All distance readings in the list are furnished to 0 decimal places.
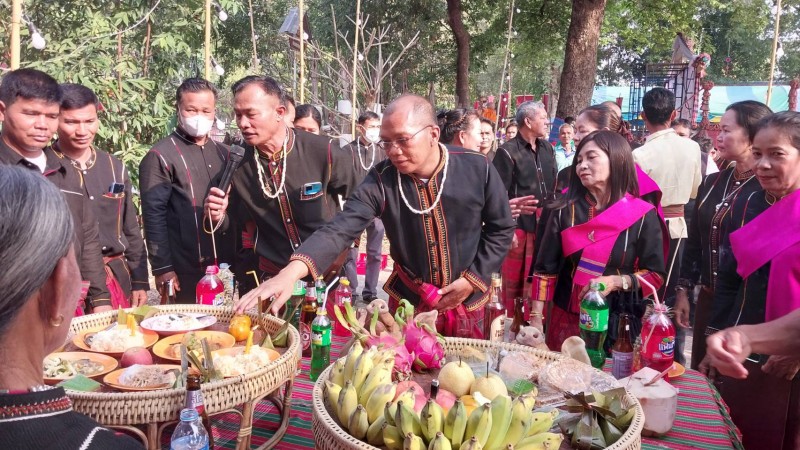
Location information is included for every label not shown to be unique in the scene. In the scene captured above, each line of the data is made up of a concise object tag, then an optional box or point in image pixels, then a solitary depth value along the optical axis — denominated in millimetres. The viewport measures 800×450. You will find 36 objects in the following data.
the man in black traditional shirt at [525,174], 5203
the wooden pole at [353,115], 7851
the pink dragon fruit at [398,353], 1823
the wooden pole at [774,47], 10499
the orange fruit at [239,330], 2207
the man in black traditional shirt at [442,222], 2891
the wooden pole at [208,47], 5326
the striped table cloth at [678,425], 1793
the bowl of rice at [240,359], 1768
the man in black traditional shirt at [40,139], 3023
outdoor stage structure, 14758
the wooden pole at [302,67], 6866
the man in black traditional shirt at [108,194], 3389
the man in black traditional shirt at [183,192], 3564
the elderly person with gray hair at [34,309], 1003
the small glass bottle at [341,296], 2635
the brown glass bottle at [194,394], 1448
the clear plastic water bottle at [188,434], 1408
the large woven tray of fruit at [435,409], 1335
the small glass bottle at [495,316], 2397
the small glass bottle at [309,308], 2486
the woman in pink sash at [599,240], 2998
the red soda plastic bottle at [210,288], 2736
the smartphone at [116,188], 3562
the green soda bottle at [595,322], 2348
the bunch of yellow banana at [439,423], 1312
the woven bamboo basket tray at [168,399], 1524
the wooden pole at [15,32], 3611
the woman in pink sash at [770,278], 2395
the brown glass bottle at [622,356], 2184
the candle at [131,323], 2157
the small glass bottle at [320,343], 2154
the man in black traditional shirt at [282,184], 3320
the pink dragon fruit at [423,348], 1987
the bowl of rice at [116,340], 2055
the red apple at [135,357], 1953
